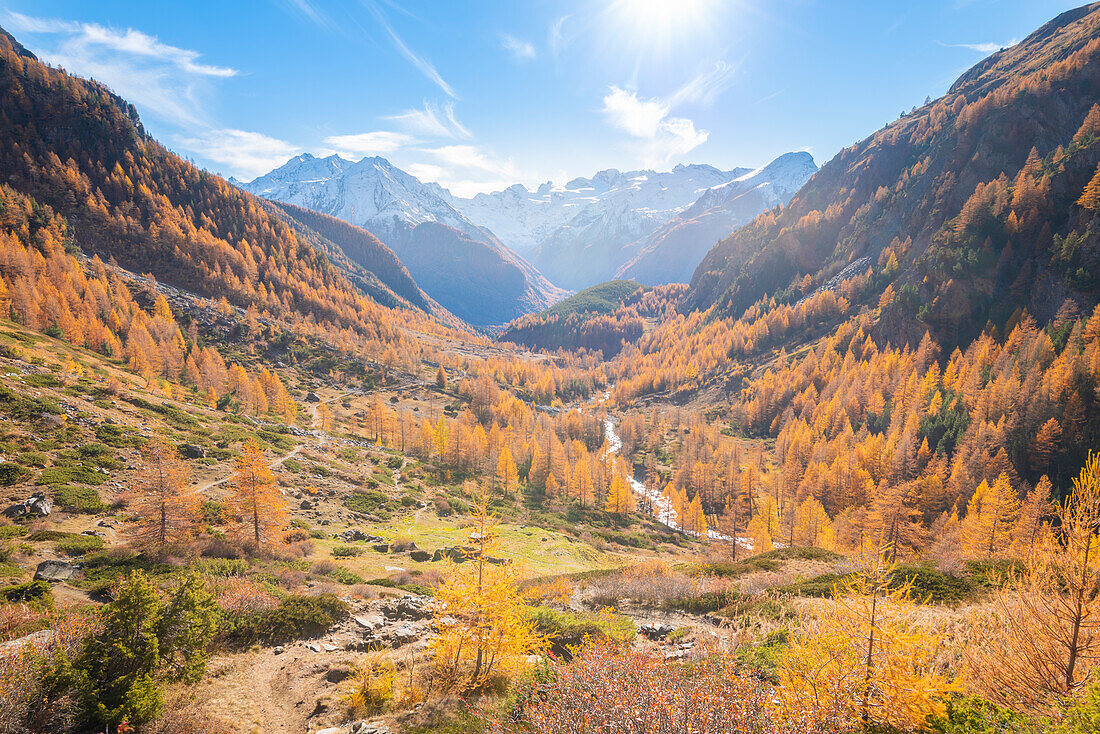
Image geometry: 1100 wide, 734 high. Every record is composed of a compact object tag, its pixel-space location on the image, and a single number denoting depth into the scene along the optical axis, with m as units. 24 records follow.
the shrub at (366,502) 54.78
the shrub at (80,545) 24.53
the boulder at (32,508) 28.14
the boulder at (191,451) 47.59
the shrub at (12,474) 30.78
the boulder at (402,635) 20.25
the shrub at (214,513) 33.75
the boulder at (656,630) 21.52
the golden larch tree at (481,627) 14.07
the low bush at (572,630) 18.53
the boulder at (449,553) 42.41
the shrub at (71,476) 32.74
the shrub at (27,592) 16.67
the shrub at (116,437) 42.03
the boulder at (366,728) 12.18
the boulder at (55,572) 20.19
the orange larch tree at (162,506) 26.16
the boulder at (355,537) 43.50
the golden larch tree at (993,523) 41.56
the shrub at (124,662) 10.35
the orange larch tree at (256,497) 32.38
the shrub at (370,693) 13.84
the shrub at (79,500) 30.75
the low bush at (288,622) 18.48
